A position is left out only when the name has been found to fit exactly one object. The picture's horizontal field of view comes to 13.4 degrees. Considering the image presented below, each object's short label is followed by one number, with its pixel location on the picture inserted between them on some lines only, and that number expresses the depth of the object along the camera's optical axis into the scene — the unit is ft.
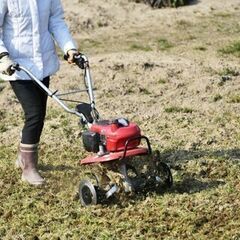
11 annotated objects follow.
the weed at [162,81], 41.72
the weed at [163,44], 52.96
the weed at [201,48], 51.52
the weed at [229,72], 43.00
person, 24.89
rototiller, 22.96
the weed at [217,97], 37.83
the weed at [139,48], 52.50
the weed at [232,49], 49.79
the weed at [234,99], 37.30
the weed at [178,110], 36.18
